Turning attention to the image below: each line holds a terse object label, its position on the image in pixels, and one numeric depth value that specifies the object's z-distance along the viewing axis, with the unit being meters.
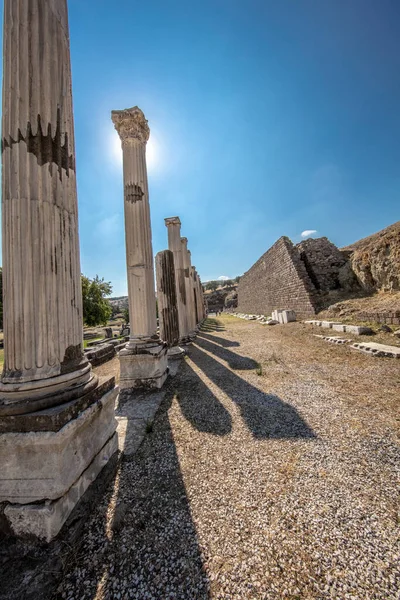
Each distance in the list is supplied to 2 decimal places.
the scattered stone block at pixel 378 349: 5.37
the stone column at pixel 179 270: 10.00
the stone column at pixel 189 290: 11.76
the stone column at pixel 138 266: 4.53
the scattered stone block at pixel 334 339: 7.06
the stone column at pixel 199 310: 18.36
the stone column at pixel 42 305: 1.66
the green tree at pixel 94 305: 21.20
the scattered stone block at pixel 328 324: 9.84
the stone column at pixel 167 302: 7.12
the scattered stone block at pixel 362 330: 7.77
